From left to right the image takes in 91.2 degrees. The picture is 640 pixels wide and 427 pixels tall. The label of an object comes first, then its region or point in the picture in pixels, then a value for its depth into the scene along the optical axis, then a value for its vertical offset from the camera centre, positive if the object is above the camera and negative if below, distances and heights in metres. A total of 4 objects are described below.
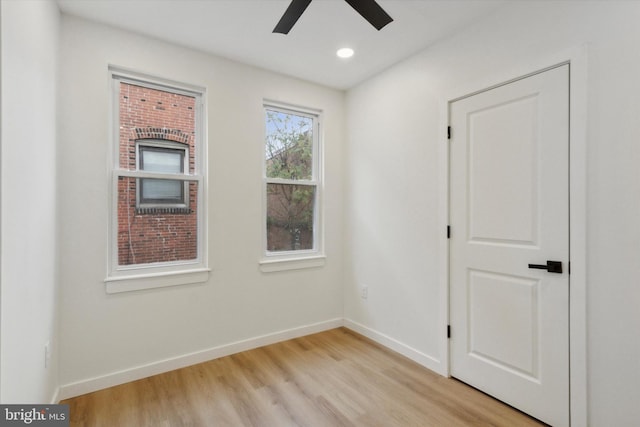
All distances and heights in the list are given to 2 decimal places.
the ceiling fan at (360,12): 1.59 +1.05
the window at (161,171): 2.56 +0.33
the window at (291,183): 3.22 +0.30
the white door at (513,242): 1.86 -0.21
